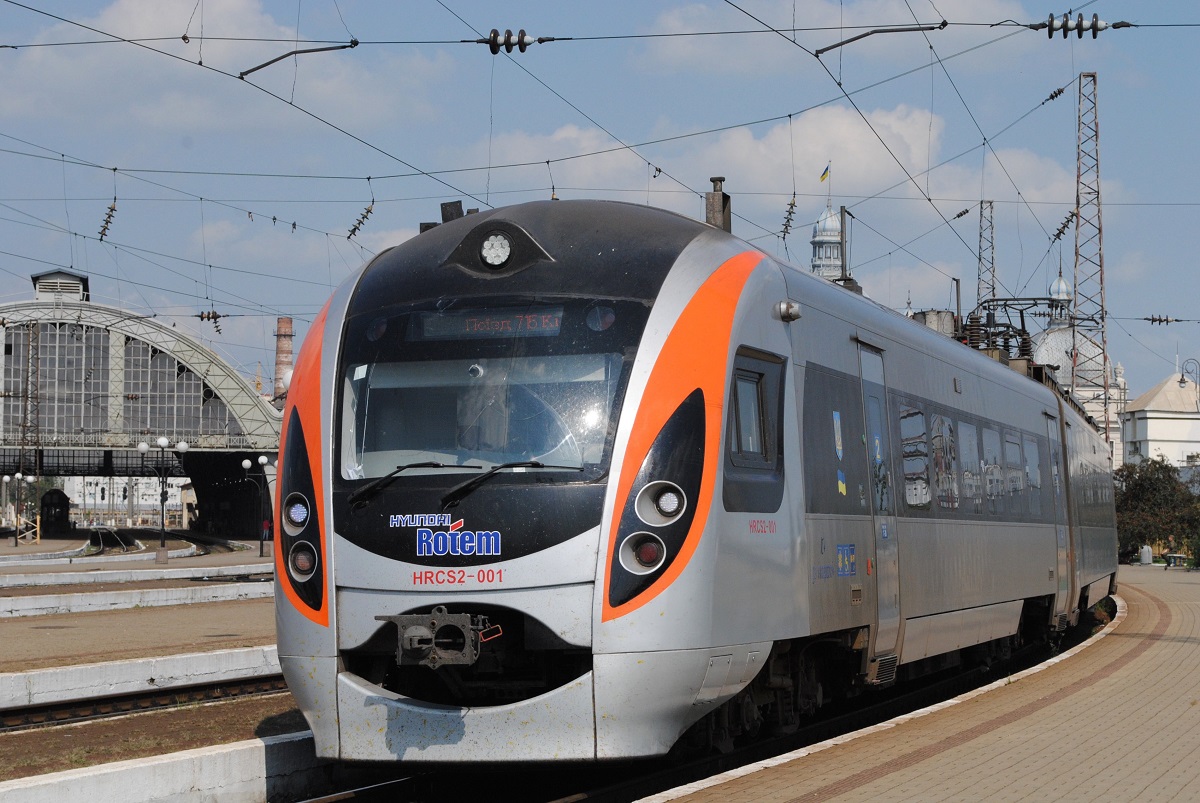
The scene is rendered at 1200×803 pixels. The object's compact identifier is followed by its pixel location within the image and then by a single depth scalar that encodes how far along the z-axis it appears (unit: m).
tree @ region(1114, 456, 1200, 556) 67.62
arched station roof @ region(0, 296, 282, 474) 84.06
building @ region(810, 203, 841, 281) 187.90
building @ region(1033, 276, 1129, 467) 110.12
